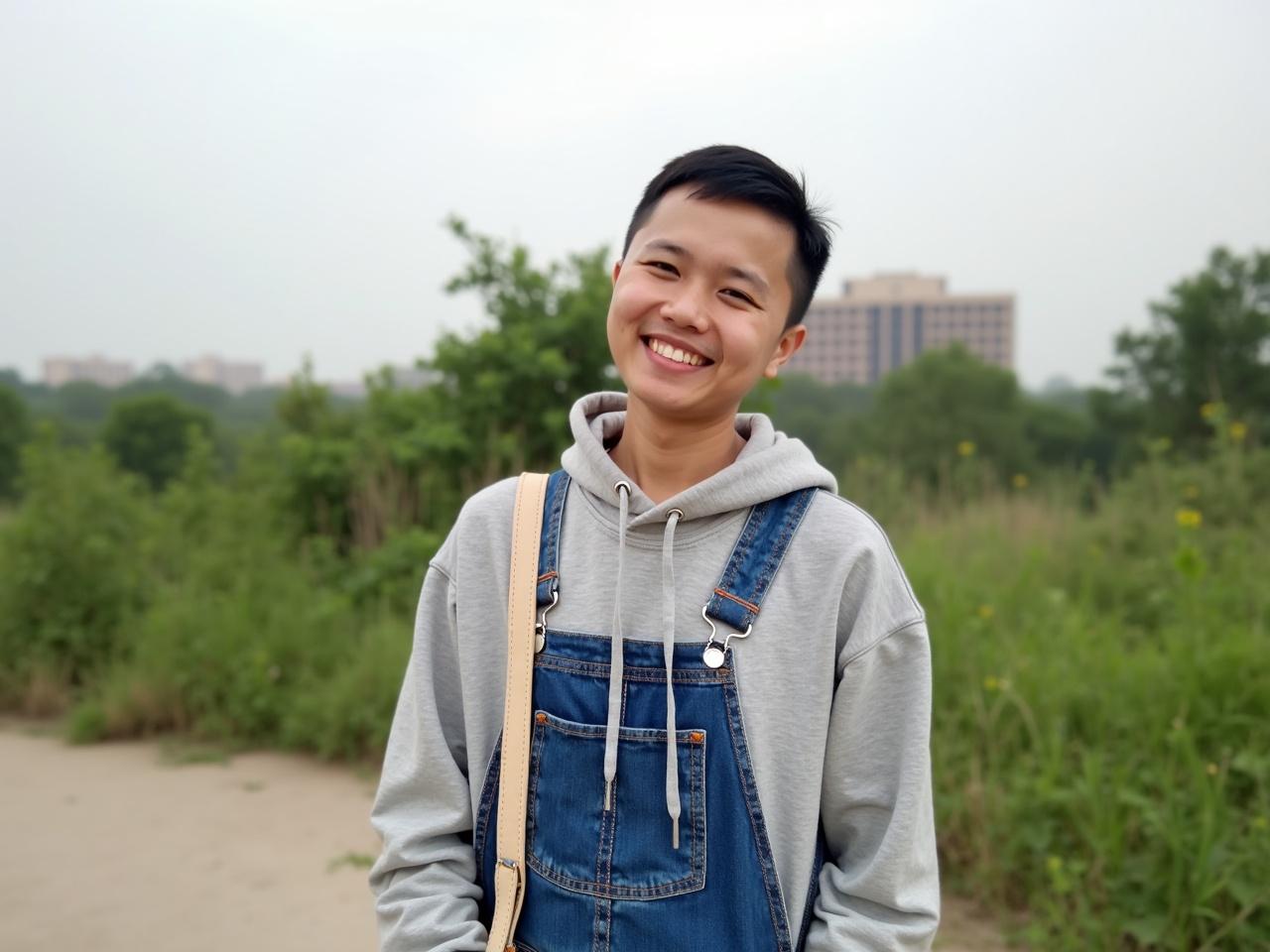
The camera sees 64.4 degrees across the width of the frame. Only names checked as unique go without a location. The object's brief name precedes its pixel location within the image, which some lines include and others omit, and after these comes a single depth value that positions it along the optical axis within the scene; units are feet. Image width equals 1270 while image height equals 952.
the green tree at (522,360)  17.90
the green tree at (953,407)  83.25
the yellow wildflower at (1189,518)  12.27
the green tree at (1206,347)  54.44
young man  4.31
